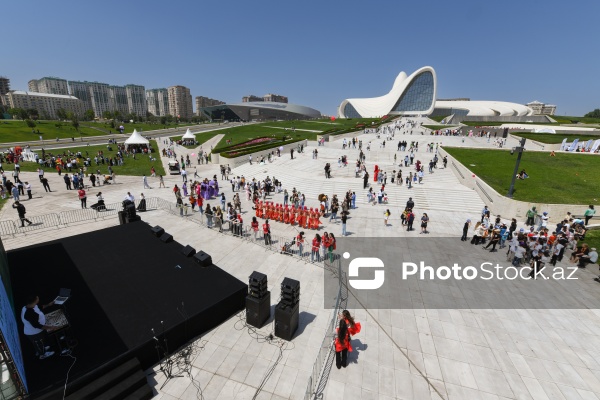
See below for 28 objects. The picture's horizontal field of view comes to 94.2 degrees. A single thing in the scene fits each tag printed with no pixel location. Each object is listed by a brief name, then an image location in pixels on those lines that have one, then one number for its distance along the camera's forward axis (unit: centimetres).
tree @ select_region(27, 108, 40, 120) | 9462
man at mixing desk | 578
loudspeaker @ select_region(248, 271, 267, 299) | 805
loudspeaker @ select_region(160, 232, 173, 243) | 1154
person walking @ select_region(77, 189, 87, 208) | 1800
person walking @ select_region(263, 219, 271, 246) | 1347
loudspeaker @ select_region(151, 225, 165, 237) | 1200
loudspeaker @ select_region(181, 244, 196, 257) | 1036
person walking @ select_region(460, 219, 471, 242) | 1466
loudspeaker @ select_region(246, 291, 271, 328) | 816
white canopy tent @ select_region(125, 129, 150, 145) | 4200
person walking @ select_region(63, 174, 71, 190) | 2304
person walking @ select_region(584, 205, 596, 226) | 1655
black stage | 639
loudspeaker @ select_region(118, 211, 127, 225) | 1452
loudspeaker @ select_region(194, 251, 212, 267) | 977
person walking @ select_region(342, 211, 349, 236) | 1503
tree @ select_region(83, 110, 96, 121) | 11081
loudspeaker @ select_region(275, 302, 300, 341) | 768
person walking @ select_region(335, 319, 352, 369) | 677
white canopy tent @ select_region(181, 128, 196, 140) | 5405
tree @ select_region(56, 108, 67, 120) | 10212
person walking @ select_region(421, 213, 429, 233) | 1561
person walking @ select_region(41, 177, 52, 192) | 2236
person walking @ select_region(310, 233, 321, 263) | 1227
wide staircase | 2191
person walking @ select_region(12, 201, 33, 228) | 1485
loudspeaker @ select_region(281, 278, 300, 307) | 773
